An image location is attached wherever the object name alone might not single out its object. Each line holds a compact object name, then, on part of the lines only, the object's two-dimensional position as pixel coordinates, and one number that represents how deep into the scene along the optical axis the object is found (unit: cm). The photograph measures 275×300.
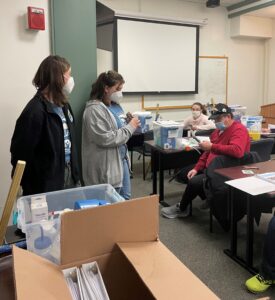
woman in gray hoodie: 219
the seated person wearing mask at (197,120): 478
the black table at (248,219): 230
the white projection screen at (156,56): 543
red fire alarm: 199
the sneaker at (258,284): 209
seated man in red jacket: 276
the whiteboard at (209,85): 624
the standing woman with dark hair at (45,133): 161
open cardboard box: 83
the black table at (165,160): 366
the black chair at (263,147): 307
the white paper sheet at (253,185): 209
